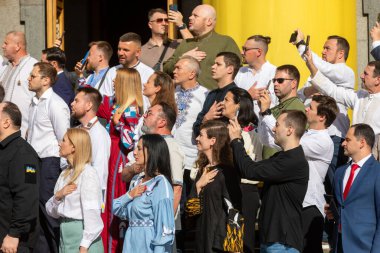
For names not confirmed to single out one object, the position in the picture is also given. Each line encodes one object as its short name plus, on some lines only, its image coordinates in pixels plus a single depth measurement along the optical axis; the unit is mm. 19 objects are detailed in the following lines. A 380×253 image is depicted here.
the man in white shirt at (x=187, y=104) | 12602
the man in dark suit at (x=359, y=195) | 10539
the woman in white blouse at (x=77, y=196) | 11089
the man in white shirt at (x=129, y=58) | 13632
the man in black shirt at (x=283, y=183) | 10547
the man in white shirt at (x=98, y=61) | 13992
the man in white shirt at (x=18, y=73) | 13859
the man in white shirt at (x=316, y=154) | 11242
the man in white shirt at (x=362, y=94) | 12078
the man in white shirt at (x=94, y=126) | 12172
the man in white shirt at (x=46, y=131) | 12594
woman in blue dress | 10258
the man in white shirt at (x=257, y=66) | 13164
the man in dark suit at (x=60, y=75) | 14078
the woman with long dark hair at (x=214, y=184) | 10992
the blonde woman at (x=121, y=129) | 12367
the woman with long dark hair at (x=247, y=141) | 11461
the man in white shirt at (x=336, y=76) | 12547
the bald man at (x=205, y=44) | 13461
